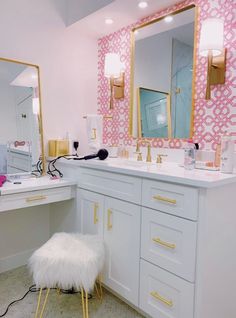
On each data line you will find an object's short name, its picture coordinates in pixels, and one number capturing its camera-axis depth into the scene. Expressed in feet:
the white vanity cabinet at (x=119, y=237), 5.15
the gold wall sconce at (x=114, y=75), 7.41
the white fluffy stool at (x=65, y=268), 4.52
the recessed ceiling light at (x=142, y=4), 6.20
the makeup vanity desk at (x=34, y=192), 5.64
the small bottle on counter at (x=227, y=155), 4.83
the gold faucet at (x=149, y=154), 6.52
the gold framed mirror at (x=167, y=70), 5.99
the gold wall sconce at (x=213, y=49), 5.12
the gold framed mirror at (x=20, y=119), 6.60
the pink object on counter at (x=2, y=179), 6.00
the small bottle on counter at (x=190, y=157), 5.30
